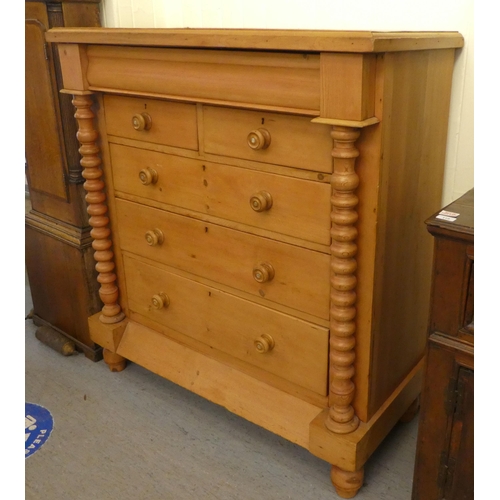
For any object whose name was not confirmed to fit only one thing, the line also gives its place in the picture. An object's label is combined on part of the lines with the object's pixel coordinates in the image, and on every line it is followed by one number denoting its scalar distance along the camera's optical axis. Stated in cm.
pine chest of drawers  127
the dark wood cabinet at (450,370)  111
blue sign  180
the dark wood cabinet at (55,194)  191
